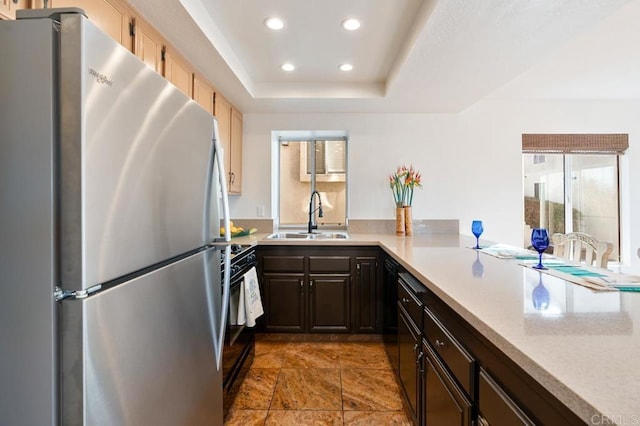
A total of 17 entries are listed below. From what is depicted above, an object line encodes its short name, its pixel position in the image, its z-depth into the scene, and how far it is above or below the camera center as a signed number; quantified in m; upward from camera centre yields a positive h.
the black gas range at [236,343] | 1.69 -0.83
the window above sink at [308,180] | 3.66 +0.40
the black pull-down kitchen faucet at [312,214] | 3.27 -0.02
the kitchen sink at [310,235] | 3.14 -0.24
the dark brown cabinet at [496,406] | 0.69 -0.48
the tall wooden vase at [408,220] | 3.05 -0.08
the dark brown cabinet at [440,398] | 0.95 -0.67
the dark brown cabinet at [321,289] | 2.69 -0.68
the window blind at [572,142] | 3.28 +0.75
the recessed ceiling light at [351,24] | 1.89 +1.20
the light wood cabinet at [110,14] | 1.18 +0.87
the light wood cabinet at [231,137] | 2.67 +0.73
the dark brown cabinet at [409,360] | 1.45 -0.80
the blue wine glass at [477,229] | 2.10 -0.12
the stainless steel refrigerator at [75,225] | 0.64 -0.02
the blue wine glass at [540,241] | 1.38 -0.14
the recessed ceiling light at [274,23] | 1.90 +1.21
